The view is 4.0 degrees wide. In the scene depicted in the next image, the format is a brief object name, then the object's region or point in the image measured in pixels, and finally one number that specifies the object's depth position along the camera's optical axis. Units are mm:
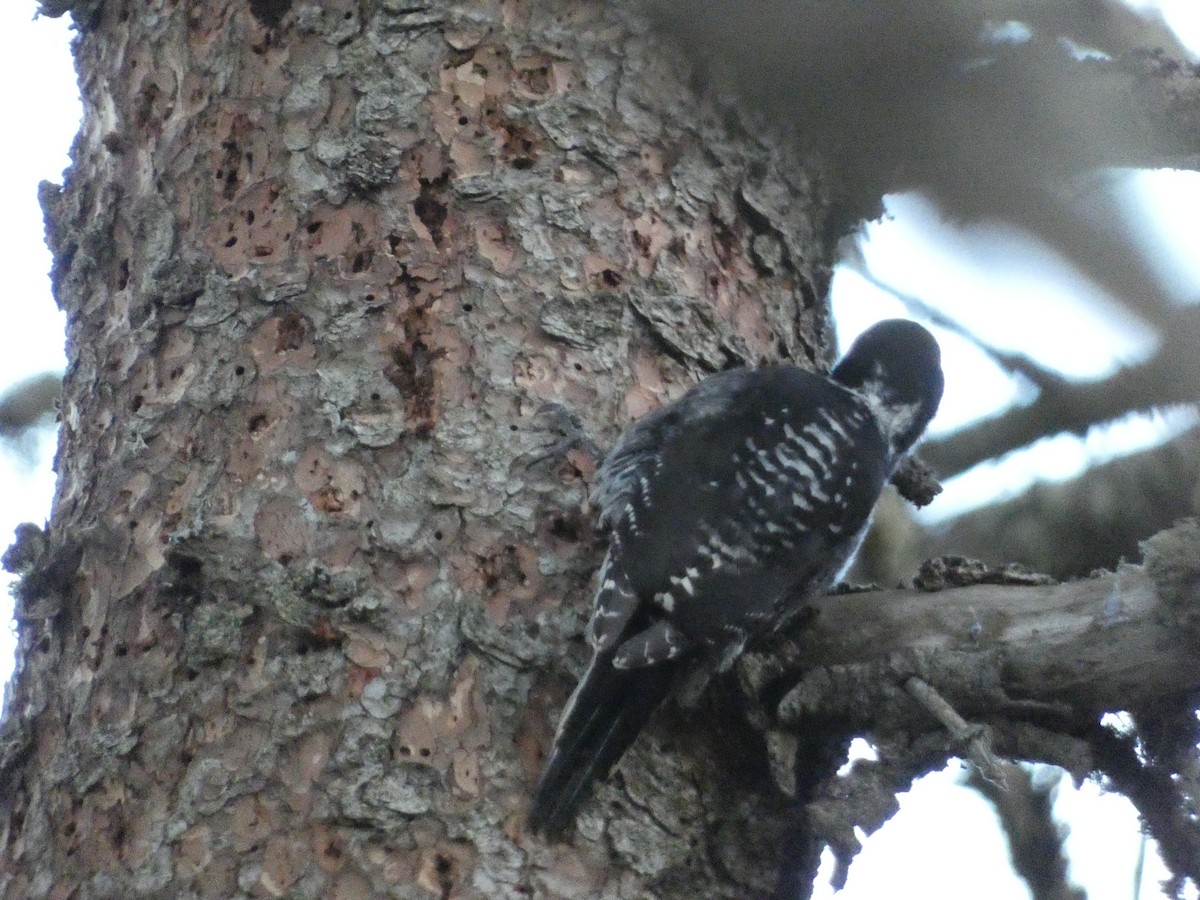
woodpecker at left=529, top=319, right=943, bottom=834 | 5165
